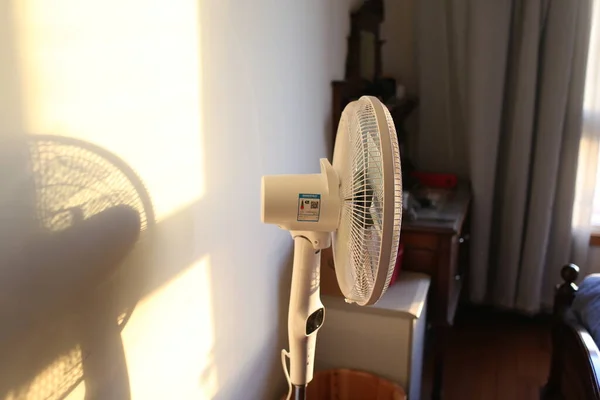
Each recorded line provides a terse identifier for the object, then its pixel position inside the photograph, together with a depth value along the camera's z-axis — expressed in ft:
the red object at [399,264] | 6.05
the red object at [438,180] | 8.34
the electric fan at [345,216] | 2.66
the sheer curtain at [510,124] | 7.65
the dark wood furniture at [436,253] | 6.32
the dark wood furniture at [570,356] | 4.33
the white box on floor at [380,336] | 5.30
